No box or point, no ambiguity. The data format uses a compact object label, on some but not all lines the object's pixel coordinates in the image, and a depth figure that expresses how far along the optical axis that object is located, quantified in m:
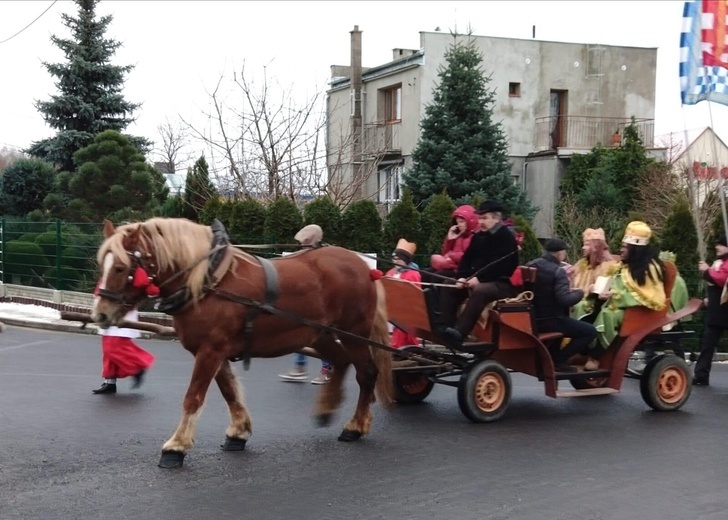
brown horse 6.45
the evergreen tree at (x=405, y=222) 15.66
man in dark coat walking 10.66
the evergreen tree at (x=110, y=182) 21.88
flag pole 9.80
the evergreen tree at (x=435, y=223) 15.66
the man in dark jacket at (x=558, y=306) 8.48
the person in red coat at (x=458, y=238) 8.75
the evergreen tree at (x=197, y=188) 19.78
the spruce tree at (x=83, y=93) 29.09
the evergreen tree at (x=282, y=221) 15.91
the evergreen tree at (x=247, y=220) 16.39
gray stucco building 29.89
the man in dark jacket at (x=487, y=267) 8.02
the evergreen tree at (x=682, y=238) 14.13
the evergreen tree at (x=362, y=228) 15.68
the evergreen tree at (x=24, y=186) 25.31
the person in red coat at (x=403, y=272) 9.63
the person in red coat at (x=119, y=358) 9.26
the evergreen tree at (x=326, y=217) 15.64
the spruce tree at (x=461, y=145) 24.05
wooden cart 8.14
